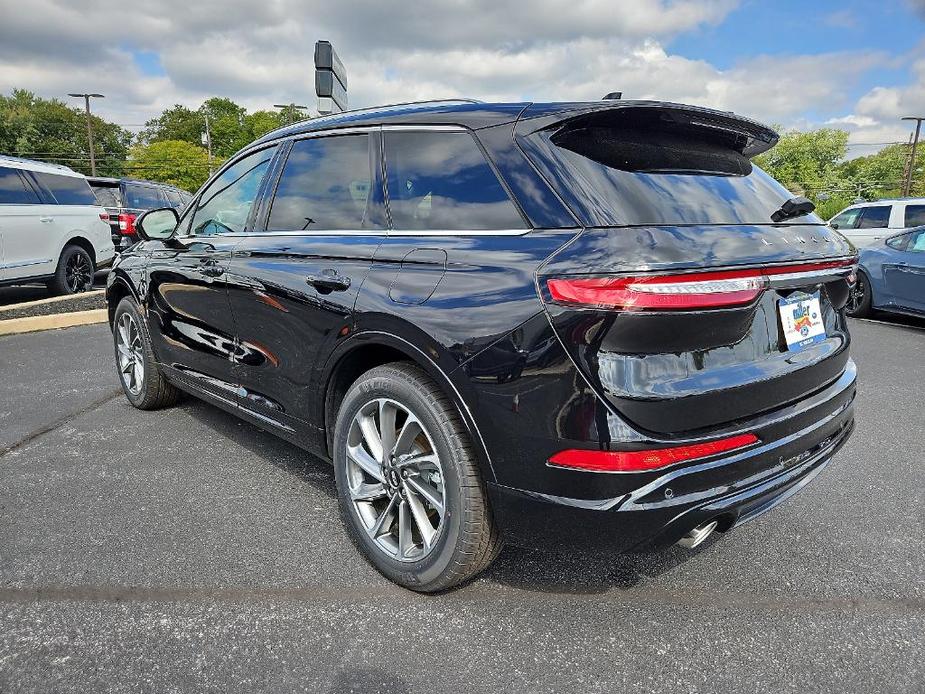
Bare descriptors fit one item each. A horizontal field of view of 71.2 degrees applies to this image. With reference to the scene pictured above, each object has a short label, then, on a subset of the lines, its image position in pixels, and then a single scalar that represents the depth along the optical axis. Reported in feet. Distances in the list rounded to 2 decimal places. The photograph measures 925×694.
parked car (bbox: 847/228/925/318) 27.30
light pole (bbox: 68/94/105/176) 165.64
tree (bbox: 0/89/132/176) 262.67
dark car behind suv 39.60
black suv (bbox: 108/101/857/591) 5.96
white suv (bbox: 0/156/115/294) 28.43
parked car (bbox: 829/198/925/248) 35.70
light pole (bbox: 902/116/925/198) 182.50
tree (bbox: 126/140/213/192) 261.65
